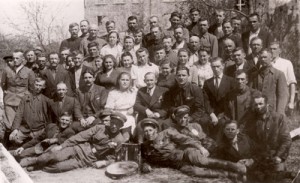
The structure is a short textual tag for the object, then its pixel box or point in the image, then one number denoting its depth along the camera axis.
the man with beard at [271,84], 3.35
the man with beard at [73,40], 4.27
